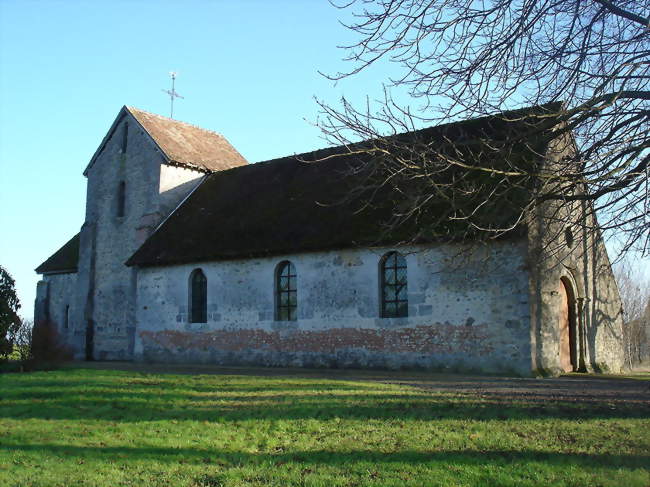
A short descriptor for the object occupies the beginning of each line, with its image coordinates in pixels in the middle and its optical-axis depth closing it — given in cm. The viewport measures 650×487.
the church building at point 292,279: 1513
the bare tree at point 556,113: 834
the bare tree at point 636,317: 4284
